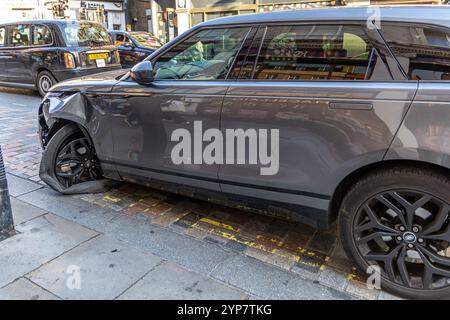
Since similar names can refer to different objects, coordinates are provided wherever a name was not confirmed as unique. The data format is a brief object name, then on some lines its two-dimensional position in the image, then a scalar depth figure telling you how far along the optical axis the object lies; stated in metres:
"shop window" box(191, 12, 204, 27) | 17.61
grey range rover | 2.09
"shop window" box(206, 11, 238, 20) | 16.28
